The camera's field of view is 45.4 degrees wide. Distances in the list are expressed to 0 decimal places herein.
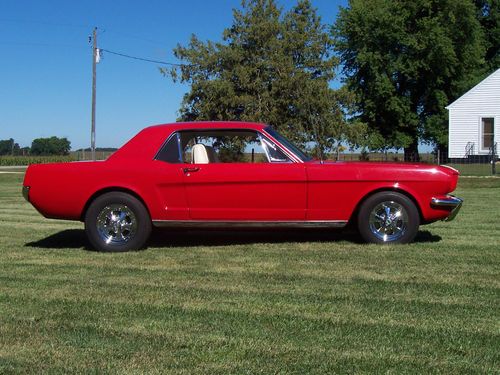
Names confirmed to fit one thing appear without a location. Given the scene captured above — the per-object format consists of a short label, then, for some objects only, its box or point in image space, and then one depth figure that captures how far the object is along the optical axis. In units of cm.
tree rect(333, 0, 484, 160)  3941
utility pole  3675
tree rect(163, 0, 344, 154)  2833
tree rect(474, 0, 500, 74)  4409
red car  710
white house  3095
